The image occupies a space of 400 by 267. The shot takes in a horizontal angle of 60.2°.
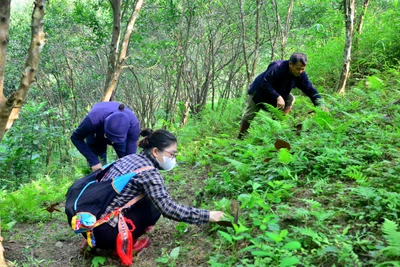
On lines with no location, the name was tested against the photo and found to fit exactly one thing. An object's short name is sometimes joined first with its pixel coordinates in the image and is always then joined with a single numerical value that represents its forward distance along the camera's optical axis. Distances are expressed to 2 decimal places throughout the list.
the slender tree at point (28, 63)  2.51
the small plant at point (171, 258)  2.74
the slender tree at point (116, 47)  6.71
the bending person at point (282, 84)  4.84
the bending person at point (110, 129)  4.20
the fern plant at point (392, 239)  1.93
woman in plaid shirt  2.80
